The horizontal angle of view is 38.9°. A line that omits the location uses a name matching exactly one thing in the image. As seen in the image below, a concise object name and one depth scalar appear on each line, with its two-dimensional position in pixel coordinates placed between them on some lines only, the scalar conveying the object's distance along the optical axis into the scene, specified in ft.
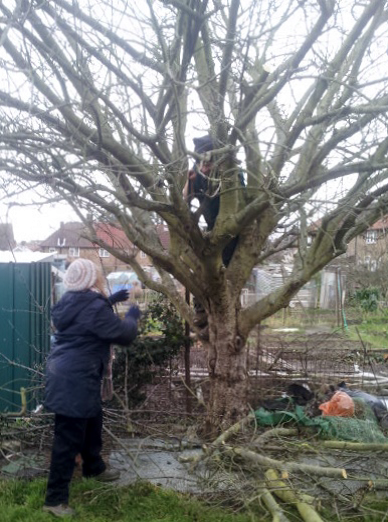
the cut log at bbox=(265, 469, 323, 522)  11.23
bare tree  12.77
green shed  18.75
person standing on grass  12.20
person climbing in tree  15.40
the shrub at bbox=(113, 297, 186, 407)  18.78
